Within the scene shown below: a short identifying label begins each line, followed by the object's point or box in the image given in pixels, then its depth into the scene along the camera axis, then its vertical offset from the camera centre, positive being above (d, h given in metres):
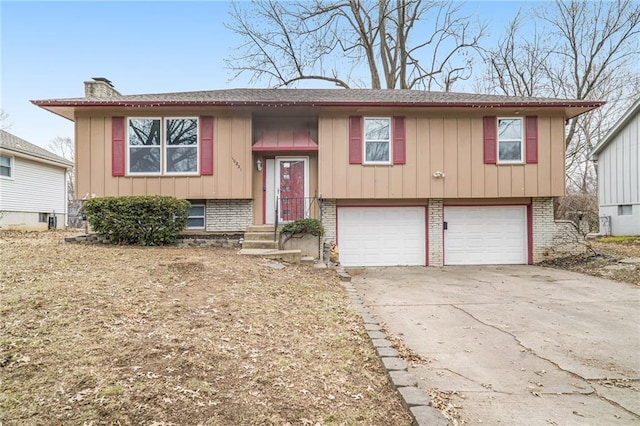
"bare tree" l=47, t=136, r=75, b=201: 36.12 +6.95
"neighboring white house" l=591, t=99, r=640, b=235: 14.89 +1.64
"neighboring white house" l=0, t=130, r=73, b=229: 15.34 +1.40
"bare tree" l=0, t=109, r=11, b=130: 27.52 +7.24
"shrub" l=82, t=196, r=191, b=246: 9.05 -0.09
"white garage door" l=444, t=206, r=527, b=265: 11.17 -0.66
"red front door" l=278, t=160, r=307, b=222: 11.00 +0.77
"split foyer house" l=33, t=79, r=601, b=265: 10.36 +1.47
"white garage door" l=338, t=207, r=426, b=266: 11.00 -0.67
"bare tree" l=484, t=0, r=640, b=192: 18.09 +8.30
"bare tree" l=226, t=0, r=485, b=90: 18.98 +9.61
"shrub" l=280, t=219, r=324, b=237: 9.27 -0.36
